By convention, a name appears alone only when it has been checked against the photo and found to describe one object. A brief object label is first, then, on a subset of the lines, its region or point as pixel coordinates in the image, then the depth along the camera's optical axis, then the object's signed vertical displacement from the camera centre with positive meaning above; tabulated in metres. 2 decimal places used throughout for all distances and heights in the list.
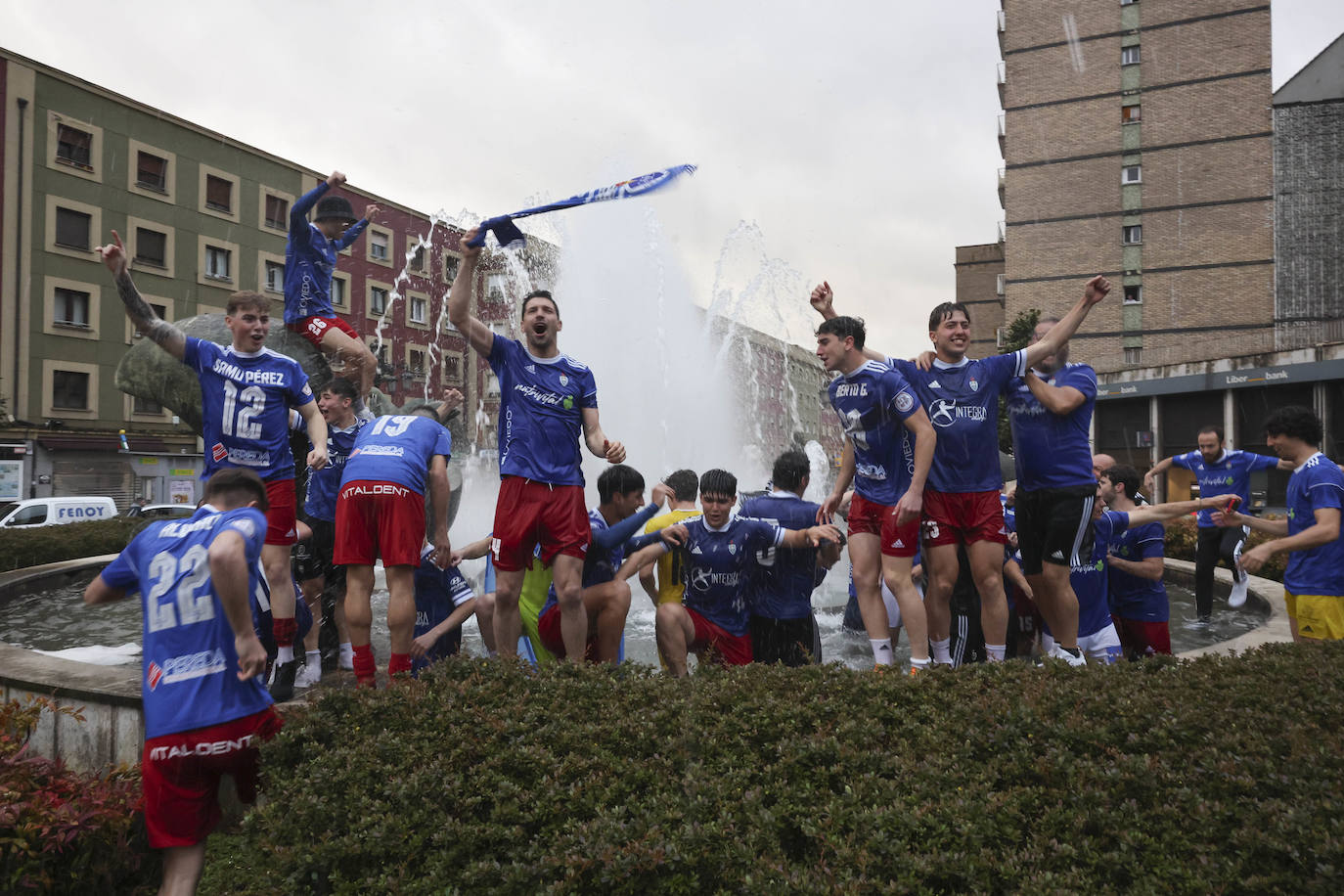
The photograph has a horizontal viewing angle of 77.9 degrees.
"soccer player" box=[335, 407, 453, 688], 4.18 -0.32
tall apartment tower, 37.81 +14.36
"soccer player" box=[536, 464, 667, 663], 4.71 -0.72
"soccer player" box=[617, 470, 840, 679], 4.71 -0.62
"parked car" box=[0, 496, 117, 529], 18.37 -1.00
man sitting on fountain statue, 6.16 +1.43
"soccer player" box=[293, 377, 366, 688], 5.52 -0.24
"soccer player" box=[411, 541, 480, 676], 4.92 -0.80
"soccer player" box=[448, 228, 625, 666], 4.33 +0.10
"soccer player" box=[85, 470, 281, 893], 2.79 -0.70
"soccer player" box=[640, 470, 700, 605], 5.10 -0.36
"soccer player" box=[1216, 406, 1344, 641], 4.67 -0.35
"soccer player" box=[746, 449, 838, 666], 4.96 -0.80
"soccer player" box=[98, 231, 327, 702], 4.57 +0.30
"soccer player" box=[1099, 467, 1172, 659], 5.38 -0.80
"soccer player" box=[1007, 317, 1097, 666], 4.61 -0.04
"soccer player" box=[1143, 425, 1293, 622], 7.91 -0.18
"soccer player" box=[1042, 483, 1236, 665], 4.98 -0.75
